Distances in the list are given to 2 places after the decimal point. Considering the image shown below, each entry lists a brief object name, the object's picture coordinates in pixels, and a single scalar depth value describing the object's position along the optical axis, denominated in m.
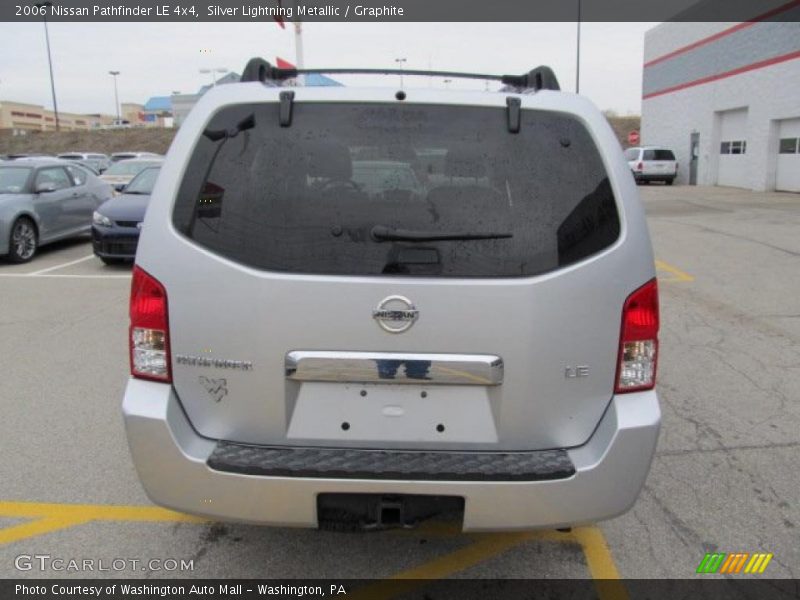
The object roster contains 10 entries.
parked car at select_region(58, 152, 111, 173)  30.82
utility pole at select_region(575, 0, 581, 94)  33.65
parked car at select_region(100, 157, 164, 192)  16.10
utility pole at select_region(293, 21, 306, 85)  16.80
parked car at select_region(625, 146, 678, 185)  30.41
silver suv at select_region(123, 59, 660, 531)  2.21
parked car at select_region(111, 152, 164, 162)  33.69
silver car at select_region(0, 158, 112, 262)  10.30
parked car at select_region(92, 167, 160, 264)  9.67
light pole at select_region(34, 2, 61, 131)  53.81
